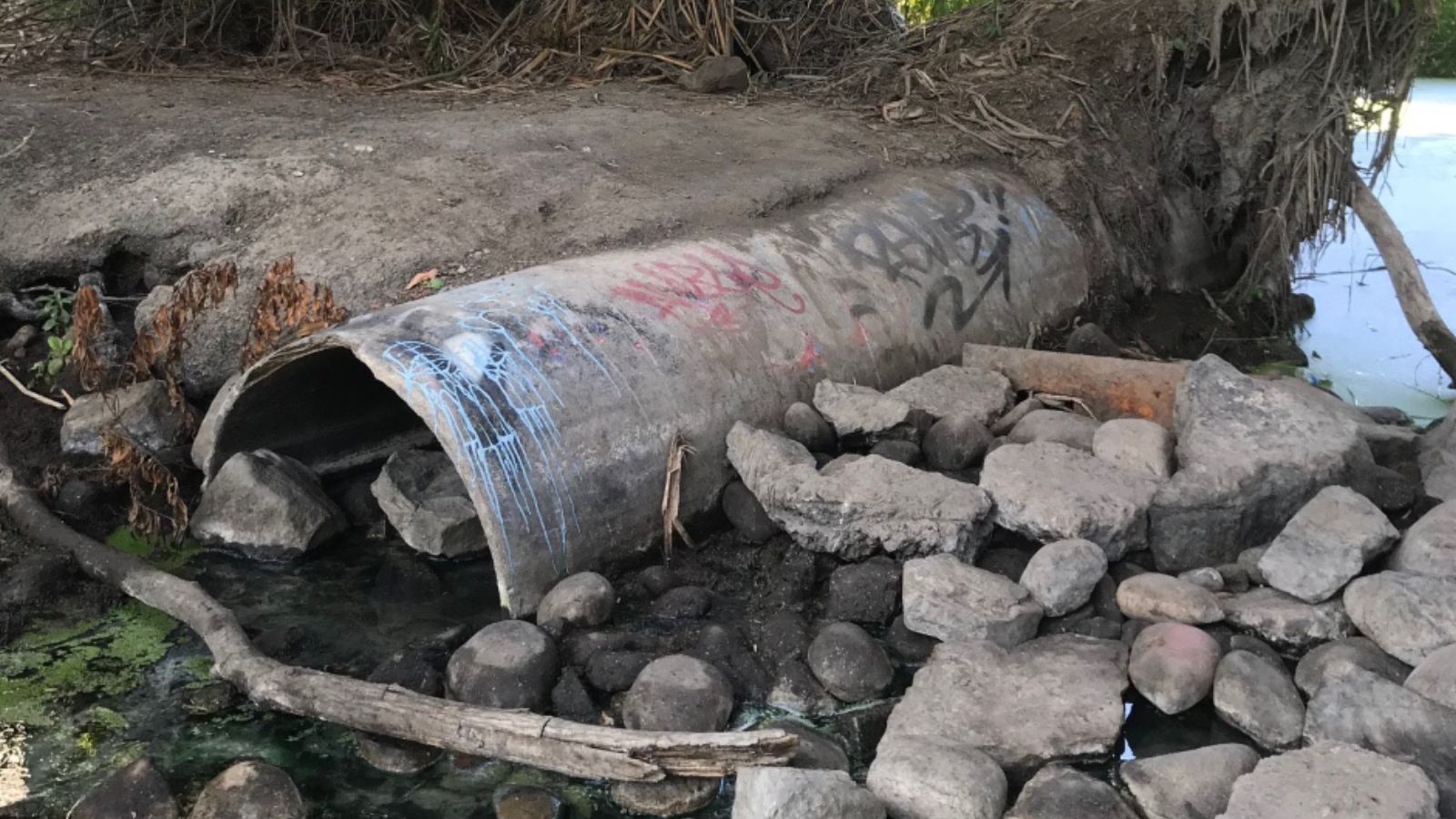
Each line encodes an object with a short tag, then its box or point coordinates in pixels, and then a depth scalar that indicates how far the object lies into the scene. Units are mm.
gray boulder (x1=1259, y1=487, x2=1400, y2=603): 3719
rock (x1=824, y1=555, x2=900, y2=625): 3916
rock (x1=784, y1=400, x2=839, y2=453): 4422
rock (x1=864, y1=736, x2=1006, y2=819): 3006
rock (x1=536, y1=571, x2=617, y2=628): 3742
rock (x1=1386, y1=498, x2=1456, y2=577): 3703
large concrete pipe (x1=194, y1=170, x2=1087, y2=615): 3824
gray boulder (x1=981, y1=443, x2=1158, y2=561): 3951
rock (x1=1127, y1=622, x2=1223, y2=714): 3512
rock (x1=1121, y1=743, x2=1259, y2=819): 3043
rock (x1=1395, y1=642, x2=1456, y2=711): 3236
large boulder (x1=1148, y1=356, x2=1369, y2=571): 4012
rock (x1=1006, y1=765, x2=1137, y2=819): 2957
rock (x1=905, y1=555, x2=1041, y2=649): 3705
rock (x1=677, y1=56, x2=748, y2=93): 7375
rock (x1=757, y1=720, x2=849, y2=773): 3234
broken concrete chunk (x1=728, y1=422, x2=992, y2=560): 3961
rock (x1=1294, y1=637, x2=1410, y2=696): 3463
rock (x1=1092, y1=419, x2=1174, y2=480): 4192
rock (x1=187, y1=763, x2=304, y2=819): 3004
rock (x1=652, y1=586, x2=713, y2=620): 3924
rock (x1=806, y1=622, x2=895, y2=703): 3586
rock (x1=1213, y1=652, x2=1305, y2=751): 3381
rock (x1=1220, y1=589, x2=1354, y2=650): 3670
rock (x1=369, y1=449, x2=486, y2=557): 4457
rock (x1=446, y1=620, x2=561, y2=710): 3439
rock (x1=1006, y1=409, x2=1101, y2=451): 4453
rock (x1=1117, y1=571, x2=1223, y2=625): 3715
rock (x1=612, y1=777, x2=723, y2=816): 3127
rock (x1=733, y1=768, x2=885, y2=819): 2838
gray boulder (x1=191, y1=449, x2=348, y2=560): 4402
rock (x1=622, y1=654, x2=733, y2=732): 3318
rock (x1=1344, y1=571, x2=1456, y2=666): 3469
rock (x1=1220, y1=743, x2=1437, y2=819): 2787
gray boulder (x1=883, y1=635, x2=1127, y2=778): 3322
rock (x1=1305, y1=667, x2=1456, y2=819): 3080
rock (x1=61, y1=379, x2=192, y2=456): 4773
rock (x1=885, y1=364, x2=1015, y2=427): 4676
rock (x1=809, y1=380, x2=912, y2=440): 4453
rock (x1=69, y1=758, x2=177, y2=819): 2963
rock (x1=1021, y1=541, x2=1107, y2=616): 3773
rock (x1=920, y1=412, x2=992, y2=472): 4430
